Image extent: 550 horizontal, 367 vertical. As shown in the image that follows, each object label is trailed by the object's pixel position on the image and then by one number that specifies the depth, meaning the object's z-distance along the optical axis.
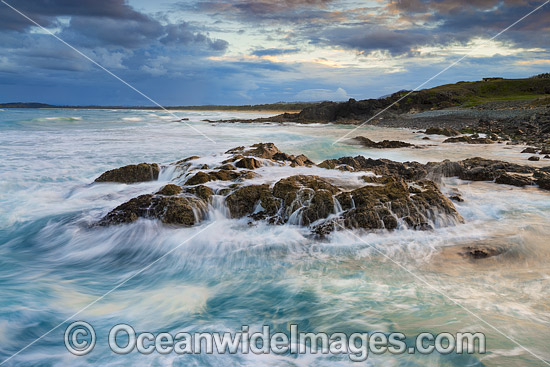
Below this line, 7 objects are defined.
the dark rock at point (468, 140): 20.34
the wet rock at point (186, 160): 11.54
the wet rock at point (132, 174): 10.78
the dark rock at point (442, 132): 24.77
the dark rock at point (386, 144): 18.88
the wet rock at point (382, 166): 10.79
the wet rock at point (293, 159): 11.33
